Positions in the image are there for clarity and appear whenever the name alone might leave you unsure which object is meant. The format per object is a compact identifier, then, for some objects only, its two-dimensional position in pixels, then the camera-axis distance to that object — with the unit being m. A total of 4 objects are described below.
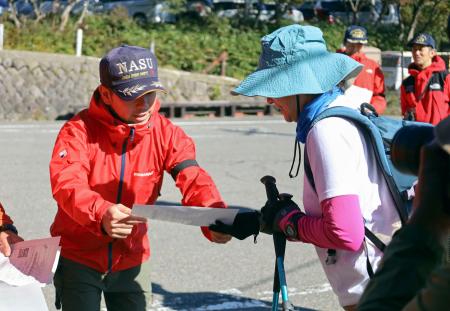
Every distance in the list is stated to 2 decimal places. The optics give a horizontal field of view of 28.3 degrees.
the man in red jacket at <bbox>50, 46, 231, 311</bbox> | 3.56
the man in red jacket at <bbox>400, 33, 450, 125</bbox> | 8.48
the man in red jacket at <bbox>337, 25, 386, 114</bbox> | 8.82
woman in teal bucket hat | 2.96
